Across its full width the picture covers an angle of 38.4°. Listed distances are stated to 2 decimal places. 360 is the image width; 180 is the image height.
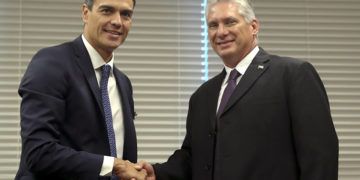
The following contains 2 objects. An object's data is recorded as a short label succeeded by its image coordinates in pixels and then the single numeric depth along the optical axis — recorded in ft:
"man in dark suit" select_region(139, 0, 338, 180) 6.44
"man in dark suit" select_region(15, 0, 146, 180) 6.05
